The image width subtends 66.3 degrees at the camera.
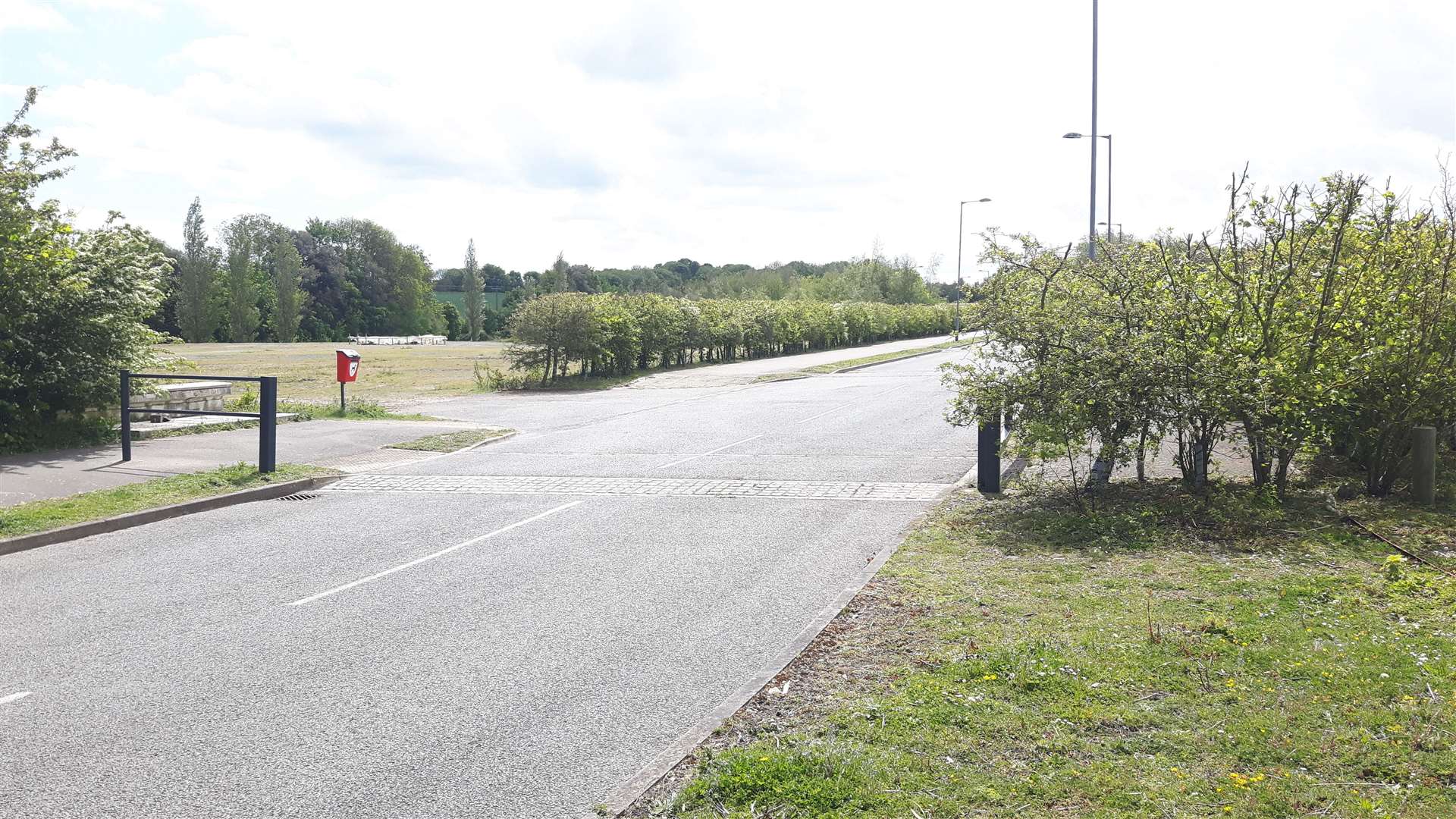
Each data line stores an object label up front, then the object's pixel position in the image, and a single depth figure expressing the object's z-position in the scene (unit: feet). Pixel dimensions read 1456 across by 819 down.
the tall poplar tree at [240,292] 291.17
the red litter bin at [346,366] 73.82
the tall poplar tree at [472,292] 360.28
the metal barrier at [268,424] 43.52
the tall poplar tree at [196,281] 276.41
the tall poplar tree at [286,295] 302.66
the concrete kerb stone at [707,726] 14.47
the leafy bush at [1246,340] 33.06
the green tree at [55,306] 49.24
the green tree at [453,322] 409.90
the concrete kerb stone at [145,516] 32.17
